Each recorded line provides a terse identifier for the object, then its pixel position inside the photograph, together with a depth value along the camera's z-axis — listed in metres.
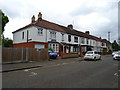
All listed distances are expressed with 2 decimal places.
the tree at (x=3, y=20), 16.96
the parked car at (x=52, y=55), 14.71
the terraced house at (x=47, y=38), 17.50
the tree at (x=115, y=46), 56.36
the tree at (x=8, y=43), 25.52
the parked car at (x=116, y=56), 15.45
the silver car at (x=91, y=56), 14.05
